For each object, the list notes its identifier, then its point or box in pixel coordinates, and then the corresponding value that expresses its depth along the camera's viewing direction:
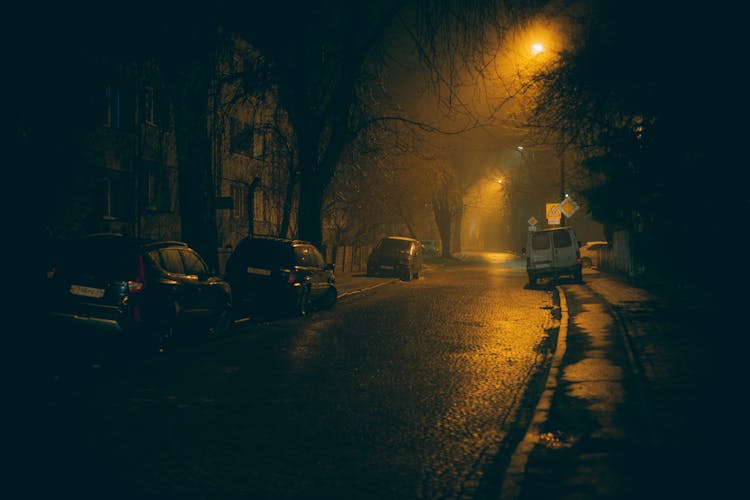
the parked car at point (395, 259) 32.78
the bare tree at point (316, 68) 19.00
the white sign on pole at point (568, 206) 31.83
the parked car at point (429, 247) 71.31
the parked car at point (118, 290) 10.41
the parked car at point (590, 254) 42.31
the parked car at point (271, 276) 16.30
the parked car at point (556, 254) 27.27
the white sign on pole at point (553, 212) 34.06
